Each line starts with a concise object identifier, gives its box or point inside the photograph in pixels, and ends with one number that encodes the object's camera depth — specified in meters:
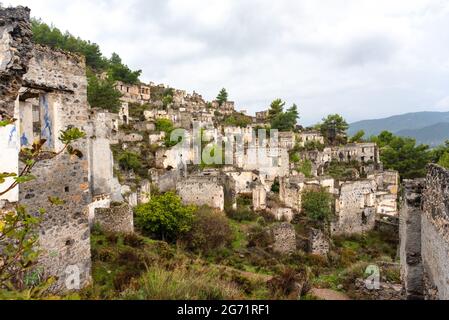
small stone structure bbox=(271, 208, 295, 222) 21.62
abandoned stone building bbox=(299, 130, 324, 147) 49.16
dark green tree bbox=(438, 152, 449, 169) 32.35
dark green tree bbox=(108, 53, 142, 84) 56.91
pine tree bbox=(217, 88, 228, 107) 69.66
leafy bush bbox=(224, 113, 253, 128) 51.21
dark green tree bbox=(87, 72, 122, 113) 35.59
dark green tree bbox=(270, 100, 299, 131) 53.28
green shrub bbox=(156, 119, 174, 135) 39.37
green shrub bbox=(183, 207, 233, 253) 15.09
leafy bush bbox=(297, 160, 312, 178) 35.56
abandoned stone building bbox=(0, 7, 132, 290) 6.59
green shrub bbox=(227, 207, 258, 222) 20.11
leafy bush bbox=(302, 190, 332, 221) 21.56
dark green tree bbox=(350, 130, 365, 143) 52.35
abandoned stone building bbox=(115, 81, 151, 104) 53.81
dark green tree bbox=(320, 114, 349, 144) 52.69
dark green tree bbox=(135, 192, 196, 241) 14.89
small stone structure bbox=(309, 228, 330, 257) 17.56
